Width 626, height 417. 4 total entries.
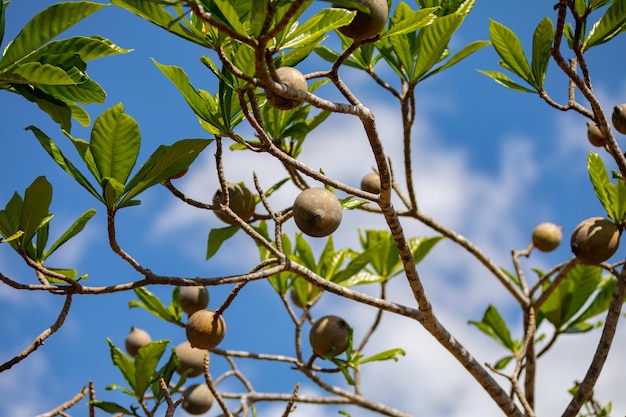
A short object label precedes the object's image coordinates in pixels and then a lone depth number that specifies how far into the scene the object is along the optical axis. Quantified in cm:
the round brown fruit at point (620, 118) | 250
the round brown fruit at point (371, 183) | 334
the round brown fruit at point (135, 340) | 330
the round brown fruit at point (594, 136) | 288
